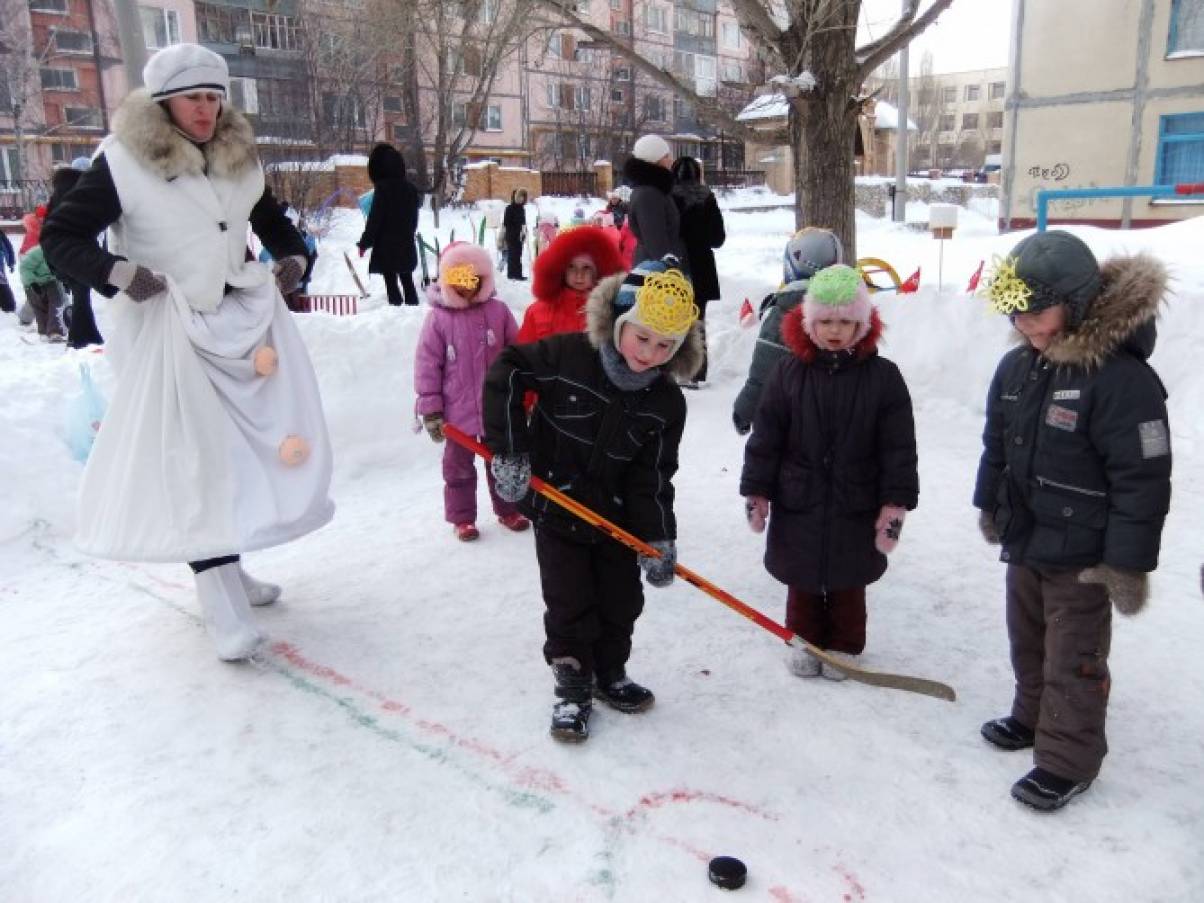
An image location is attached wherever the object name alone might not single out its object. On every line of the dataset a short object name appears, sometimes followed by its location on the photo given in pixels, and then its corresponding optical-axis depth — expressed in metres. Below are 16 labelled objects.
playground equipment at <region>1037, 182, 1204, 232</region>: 7.66
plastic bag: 5.29
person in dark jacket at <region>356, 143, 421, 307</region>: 9.97
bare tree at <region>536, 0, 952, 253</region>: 7.73
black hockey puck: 2.29
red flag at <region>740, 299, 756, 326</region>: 8.87
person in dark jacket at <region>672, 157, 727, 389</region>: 7.11
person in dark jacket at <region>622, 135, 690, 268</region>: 6.59
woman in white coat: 3.16
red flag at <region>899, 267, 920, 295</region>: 8.23
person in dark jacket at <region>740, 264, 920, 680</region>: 3.14
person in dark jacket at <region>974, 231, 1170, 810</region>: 2.46
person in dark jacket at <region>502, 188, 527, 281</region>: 15.34
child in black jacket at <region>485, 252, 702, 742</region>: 2.90
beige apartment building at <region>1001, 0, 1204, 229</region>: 19.08
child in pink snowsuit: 4.60
